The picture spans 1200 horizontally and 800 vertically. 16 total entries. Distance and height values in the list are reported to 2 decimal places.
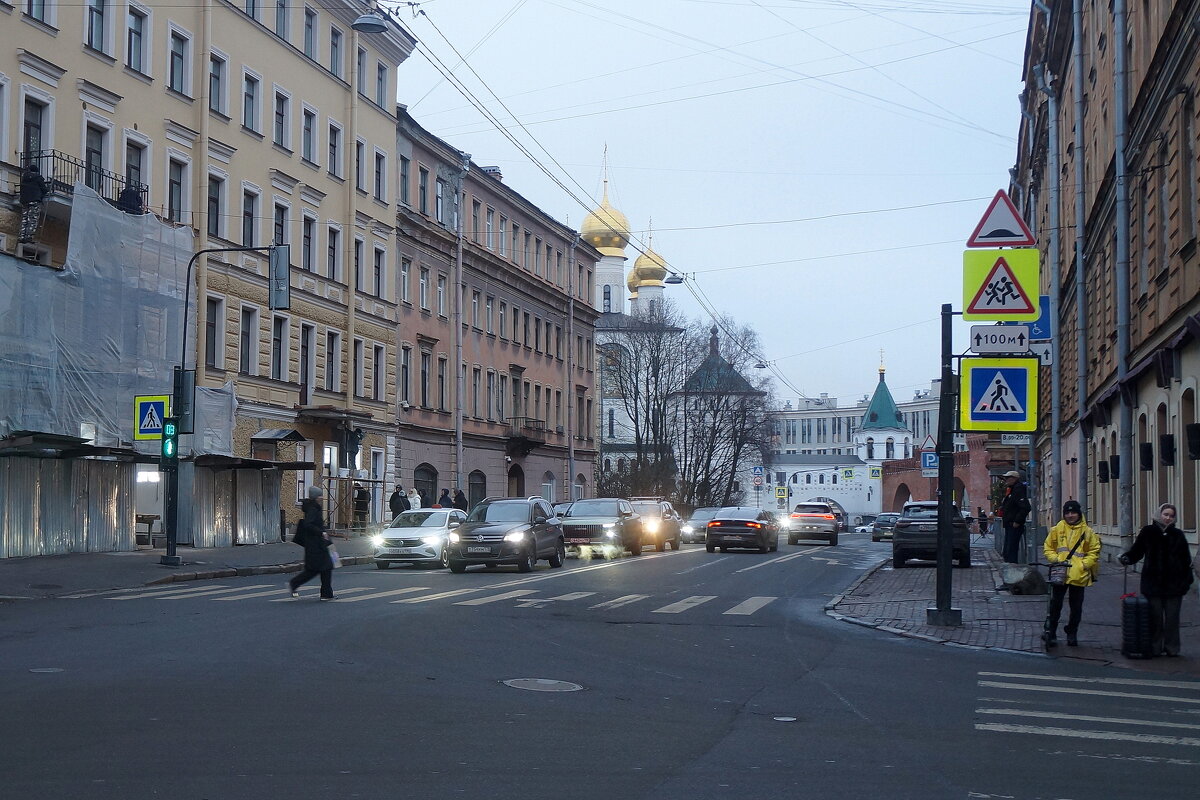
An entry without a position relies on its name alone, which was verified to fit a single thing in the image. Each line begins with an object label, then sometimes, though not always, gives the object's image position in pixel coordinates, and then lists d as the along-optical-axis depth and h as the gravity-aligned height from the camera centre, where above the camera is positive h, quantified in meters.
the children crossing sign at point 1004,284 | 16.17 +2.41
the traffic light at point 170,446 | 27.03 +0.68
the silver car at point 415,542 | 32.09 -1.41
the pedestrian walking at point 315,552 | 20.20 -1.04
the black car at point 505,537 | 28.69 -1.14
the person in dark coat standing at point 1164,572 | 14.53 -0.89
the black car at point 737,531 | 41.97 -1.42
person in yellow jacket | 14.88 -0.76
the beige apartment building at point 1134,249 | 21.19 +4.59
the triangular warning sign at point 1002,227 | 15.99 +3.05
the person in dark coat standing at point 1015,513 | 32.44 -0.61
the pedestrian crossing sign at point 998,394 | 16.61 +1.14
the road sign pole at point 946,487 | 17.16 +0.00
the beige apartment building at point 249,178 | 31.45 +8.28
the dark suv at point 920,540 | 32.97 -1.29
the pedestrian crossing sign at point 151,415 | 27.62 +1.32
